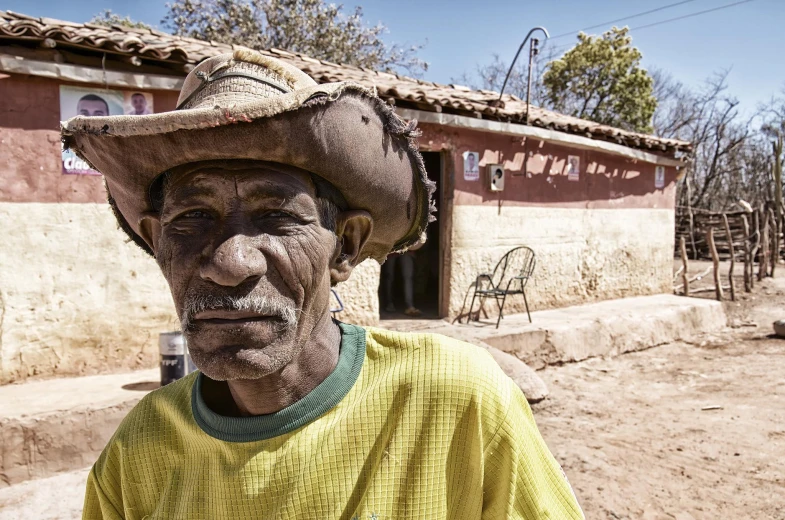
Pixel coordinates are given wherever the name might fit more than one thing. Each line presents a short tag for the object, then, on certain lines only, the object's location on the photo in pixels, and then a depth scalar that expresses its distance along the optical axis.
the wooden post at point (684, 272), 11.26
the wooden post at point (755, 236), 13.20
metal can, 4.48
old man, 1.13
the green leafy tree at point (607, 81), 18.22
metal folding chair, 7.62
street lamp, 7.98
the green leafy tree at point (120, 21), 17.05
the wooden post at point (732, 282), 11.57
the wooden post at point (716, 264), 11.38
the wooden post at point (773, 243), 13.96
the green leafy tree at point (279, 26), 16.20
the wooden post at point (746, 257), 12.35
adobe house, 4.74
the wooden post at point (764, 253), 13.33
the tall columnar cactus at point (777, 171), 18.15
